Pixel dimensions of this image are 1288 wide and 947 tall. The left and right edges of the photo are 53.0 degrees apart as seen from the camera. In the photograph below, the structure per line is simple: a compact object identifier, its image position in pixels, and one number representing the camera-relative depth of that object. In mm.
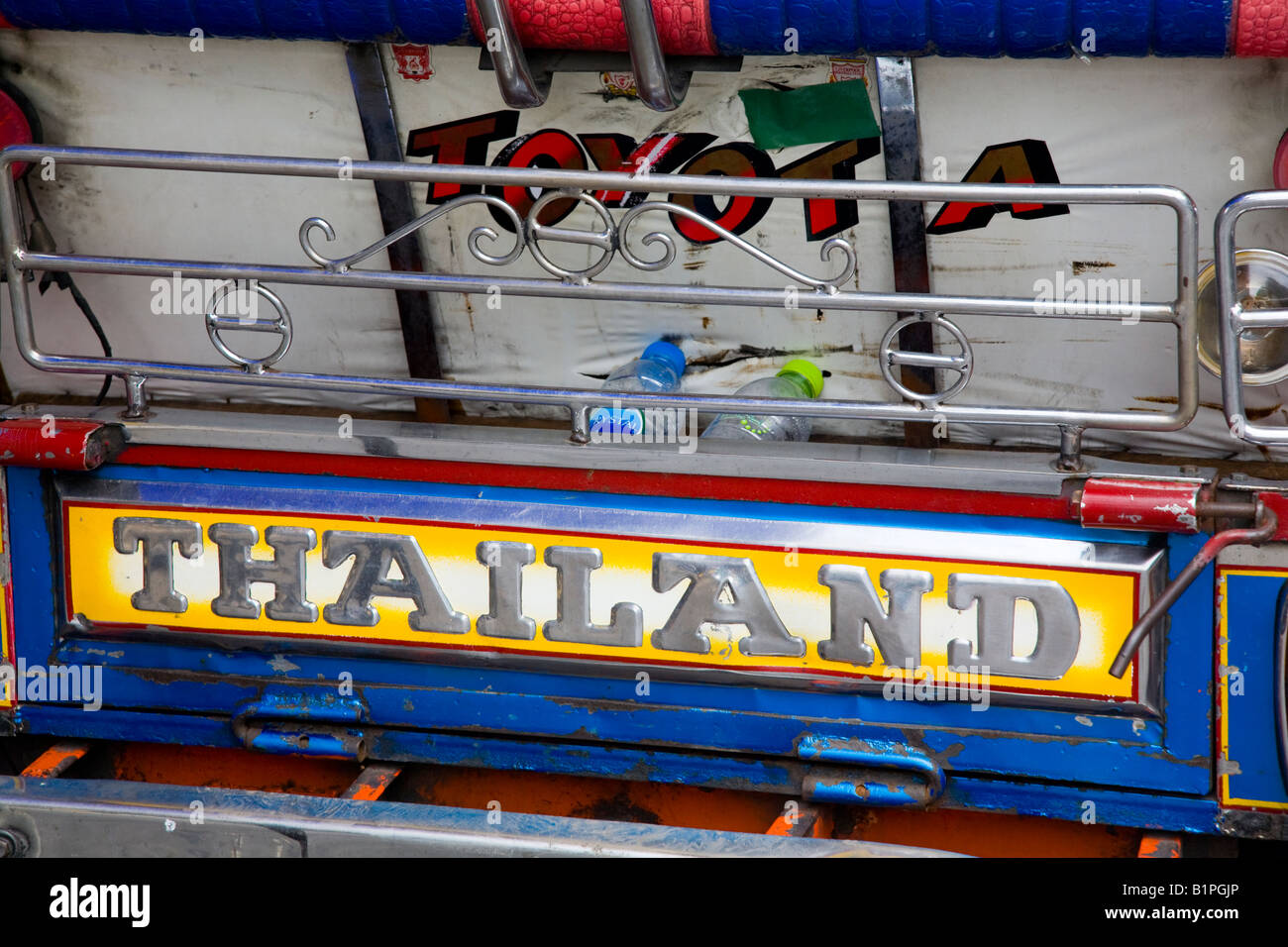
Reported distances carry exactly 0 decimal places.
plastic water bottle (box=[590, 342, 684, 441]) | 2303
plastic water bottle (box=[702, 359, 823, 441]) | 2406
